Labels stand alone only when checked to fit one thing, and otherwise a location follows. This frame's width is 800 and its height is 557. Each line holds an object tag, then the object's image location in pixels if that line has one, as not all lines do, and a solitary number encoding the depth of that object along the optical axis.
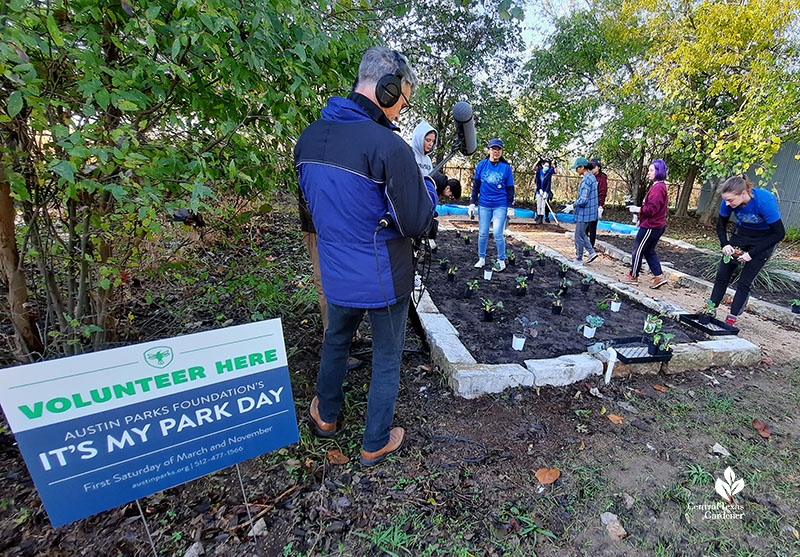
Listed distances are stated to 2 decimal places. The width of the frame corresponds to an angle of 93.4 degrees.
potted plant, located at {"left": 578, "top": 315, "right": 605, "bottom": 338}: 3.54
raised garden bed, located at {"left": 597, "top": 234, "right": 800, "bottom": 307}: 5.55
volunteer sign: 1.24
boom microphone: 2.49
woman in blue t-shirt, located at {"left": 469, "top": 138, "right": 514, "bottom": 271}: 5.37
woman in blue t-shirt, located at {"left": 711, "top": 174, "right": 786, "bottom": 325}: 3.87
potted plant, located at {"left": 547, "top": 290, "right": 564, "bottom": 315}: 4.23
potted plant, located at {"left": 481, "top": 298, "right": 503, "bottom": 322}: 3.97
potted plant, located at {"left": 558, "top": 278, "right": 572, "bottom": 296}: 4.80
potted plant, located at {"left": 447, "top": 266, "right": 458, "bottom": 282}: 5.16
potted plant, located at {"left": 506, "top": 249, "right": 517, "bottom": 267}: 6.26
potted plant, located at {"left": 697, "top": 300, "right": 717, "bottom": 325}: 4.02
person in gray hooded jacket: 2.87
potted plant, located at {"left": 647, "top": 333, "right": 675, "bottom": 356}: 3.16
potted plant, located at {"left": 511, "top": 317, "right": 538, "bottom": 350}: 3.35
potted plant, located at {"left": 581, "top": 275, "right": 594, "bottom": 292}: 5.04
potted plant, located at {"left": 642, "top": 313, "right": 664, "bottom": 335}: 3.34
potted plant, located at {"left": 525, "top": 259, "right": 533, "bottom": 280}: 5.57
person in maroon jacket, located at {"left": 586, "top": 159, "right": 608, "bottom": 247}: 6.85
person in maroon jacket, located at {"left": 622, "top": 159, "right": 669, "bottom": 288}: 5.18
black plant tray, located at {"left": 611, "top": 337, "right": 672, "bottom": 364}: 3.10
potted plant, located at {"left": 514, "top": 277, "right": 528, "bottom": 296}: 4.73
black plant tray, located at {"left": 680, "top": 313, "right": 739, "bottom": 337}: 3.85
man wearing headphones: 1.66
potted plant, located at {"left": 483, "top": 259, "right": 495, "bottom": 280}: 5.43
